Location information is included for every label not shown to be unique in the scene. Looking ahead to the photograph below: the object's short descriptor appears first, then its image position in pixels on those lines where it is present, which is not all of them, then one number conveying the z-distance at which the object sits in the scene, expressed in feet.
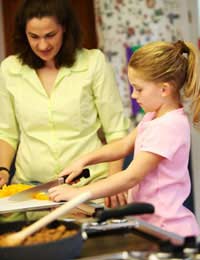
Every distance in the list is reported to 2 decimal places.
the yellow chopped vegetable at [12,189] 11.33
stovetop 8.75
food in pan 8.95
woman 12.19
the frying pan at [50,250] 8.74
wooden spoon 8.93
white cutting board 10.48
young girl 10.31
